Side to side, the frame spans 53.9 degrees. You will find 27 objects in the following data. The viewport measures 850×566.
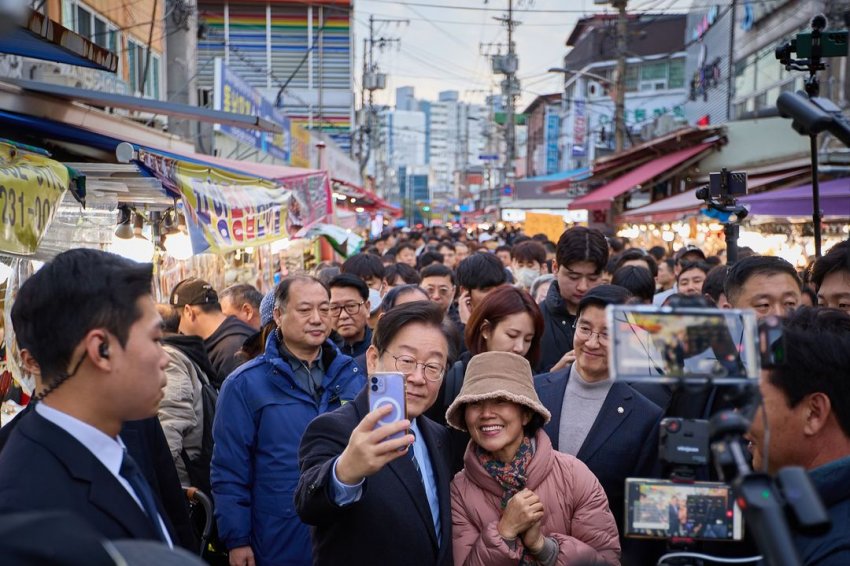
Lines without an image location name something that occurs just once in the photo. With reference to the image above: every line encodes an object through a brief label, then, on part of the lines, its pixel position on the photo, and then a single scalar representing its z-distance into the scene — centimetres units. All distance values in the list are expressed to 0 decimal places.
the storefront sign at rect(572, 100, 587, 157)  4435
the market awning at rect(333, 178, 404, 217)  2234
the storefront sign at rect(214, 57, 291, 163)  1281
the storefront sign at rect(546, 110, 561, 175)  5984
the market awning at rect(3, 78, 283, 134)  625
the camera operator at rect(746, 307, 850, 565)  221
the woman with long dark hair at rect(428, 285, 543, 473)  429
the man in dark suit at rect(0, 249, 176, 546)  197
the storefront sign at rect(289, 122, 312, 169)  2053
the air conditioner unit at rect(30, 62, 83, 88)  846
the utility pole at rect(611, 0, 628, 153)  2276
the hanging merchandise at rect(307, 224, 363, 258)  1390
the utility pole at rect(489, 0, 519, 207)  4710
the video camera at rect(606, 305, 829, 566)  139
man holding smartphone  246
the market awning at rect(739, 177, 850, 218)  969
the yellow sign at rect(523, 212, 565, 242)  2045
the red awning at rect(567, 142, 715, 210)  1992
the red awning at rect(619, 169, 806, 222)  1431
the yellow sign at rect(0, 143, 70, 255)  383
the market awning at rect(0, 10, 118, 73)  417
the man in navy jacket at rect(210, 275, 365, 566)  407
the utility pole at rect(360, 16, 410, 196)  5166
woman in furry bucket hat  298
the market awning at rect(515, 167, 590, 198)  3900
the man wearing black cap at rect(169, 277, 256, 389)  576
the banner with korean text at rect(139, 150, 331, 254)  645
